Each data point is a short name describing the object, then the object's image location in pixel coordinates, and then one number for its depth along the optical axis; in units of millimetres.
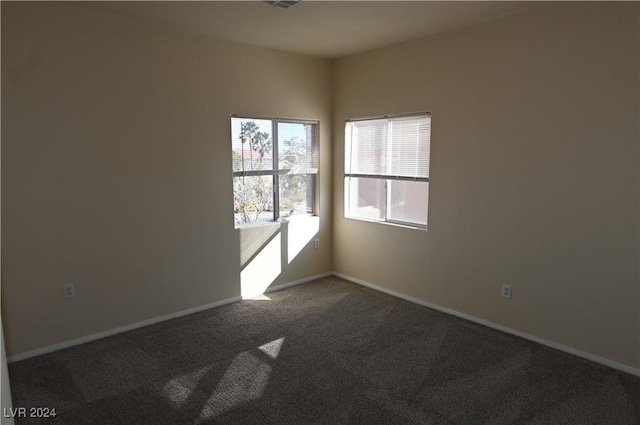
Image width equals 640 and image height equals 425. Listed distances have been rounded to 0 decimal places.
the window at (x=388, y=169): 4059
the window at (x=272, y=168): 4172
